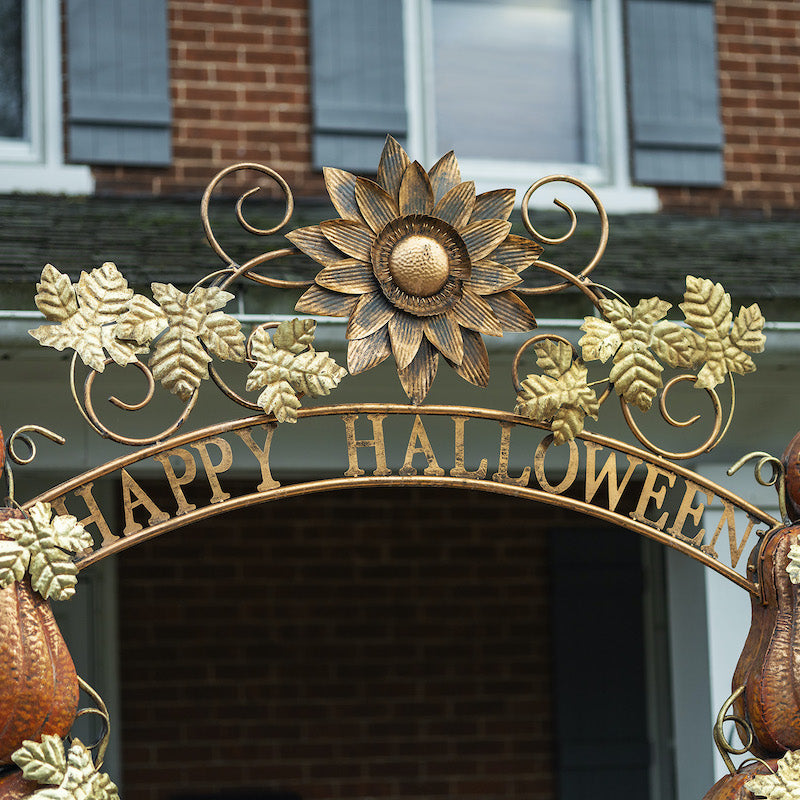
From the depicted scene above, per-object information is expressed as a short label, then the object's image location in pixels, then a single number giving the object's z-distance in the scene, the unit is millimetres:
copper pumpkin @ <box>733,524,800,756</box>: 5625
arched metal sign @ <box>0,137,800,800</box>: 5086
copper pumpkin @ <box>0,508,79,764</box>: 4871
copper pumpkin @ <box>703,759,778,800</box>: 5629
